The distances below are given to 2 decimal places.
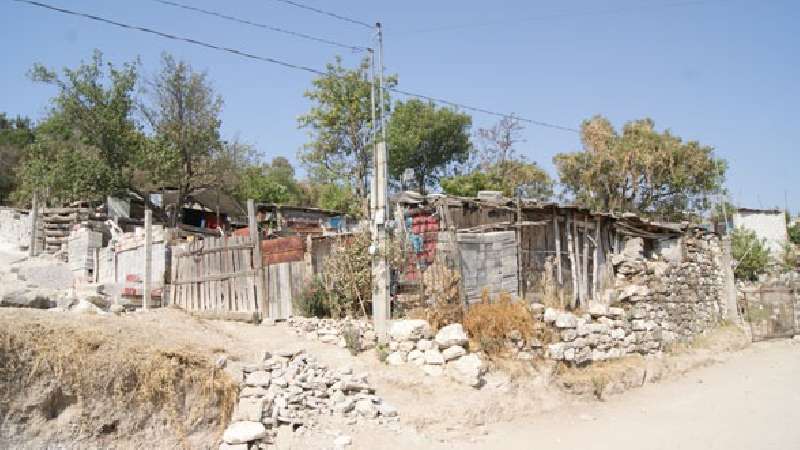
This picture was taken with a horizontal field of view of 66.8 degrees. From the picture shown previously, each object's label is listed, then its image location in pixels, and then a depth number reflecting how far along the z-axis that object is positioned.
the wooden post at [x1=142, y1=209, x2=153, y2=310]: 14.49
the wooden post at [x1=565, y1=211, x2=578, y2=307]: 14.23
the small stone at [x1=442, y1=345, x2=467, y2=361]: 10.42
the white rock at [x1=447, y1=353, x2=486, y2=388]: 10.06
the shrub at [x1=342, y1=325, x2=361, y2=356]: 10.76
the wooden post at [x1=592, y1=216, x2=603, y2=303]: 15.12
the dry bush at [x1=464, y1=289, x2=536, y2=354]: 11.05
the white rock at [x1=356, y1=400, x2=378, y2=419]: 9.19
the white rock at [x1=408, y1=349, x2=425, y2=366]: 10.42
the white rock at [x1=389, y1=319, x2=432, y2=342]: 10.70
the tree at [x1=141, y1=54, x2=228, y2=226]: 25.08
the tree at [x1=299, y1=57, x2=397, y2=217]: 26.61
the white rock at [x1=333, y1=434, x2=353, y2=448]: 8.49
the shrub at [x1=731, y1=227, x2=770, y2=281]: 28.20
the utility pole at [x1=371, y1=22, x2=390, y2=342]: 11.18
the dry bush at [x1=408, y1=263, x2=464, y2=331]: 11.25
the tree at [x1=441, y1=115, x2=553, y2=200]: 26.66
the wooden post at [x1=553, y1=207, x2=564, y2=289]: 13.62
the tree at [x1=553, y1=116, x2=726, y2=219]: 28.02
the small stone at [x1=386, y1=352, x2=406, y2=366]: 10.45
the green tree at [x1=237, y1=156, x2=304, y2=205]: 30.32
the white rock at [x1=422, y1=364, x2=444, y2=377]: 10.20
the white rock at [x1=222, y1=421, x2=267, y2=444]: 8.23
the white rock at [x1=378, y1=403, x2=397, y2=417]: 9.29
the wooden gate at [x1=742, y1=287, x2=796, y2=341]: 20.62
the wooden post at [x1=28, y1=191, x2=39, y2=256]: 23.00
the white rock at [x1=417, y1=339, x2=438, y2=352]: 10.61
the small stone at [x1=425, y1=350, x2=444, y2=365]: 10.32
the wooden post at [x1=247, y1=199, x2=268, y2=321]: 12.64
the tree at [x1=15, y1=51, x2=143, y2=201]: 23.89
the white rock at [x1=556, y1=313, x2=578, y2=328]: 12.02
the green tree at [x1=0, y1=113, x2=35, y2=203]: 38.41
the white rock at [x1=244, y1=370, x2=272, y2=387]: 9.12
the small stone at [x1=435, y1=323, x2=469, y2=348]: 10.55
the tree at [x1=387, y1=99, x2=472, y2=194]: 35.06
